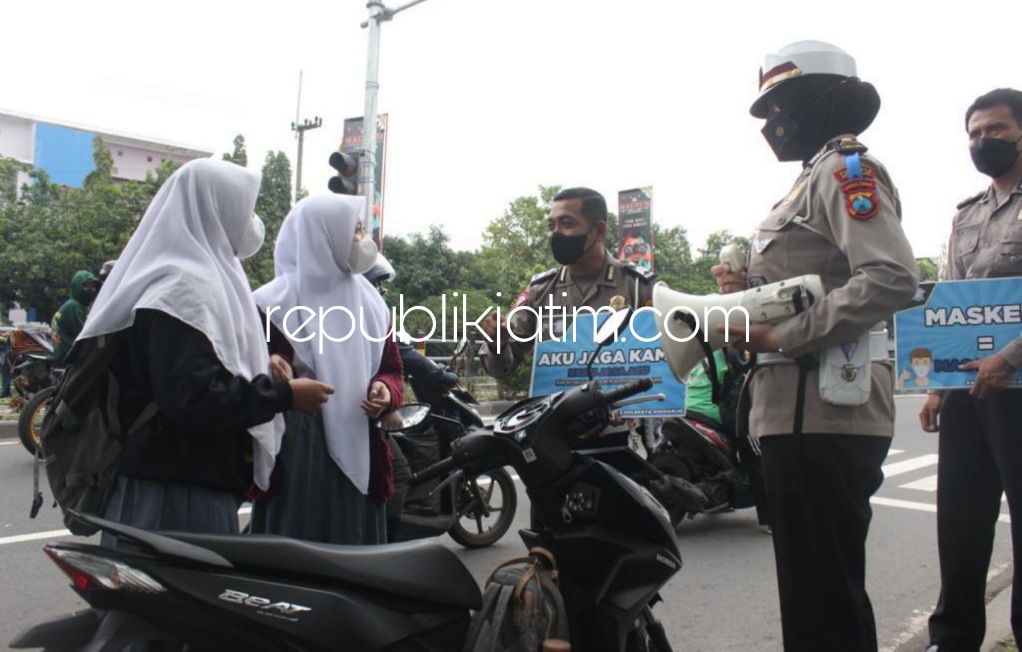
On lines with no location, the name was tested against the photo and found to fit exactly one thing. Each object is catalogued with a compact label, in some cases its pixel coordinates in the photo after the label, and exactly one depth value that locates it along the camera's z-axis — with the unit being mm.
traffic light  5078
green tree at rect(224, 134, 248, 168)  27016
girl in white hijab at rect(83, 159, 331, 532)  1832
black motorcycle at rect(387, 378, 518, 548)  4316
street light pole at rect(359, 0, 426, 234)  11359
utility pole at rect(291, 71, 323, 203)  28406
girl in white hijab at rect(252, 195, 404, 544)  2555
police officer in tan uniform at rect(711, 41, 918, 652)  1966
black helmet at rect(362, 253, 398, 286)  4488
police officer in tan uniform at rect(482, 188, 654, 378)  3004
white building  49500
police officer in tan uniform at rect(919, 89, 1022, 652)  2703
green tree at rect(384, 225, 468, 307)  32625
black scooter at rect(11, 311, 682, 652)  1439
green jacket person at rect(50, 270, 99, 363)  7051
